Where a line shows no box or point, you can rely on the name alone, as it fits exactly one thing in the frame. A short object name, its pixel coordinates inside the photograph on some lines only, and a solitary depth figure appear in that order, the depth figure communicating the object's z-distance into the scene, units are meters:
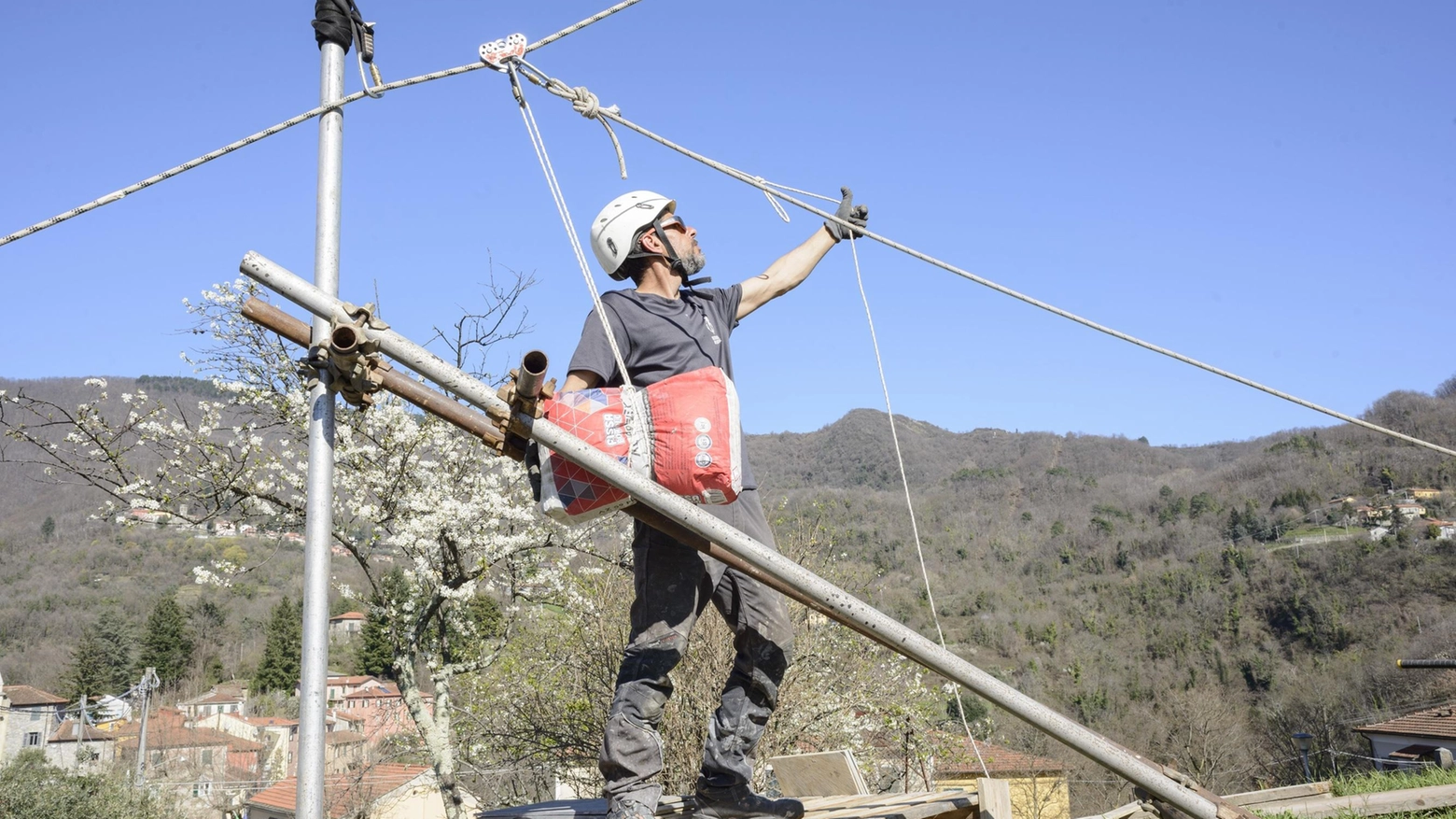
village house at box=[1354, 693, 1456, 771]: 28.42
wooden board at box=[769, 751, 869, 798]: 4.86
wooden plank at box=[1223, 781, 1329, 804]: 4.96
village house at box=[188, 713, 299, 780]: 46.50
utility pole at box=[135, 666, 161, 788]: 28.20
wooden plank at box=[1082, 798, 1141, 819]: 3.76
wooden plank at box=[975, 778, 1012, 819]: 3.71
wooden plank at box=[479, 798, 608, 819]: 3.70
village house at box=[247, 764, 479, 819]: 25.86
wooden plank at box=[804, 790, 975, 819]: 3.78
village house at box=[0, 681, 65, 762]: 51.75
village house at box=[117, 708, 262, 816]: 39.94
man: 3.43
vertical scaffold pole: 2.56
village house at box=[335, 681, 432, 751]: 50.42
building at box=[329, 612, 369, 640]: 83.05
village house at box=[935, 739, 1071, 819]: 17.77
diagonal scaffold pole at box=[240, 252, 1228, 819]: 2.71
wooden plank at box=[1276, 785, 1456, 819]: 4.26
